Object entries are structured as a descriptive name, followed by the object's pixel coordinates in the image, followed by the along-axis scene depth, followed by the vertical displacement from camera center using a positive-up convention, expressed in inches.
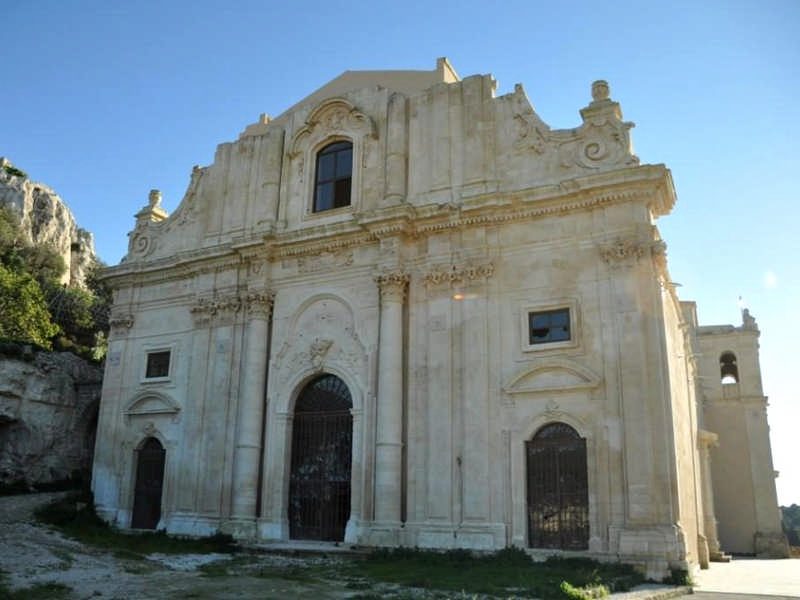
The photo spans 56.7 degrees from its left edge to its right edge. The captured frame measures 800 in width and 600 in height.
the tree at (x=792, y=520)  1989.4 -66.2
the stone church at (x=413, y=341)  622.5 +147.0
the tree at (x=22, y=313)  1349.7 +315.2
